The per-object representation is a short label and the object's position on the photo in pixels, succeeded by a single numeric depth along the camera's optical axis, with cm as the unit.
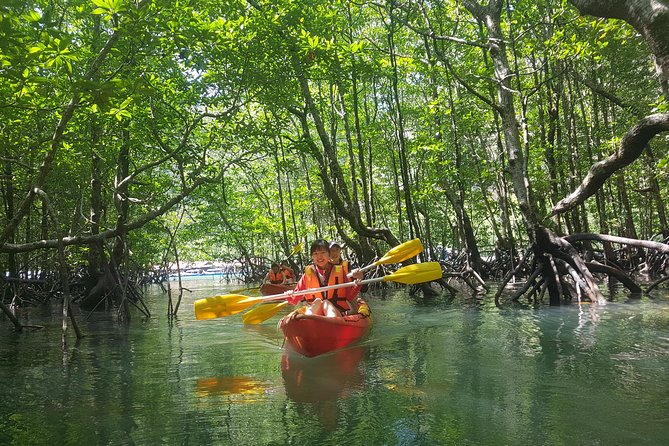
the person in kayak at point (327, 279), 621
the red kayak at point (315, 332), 490
